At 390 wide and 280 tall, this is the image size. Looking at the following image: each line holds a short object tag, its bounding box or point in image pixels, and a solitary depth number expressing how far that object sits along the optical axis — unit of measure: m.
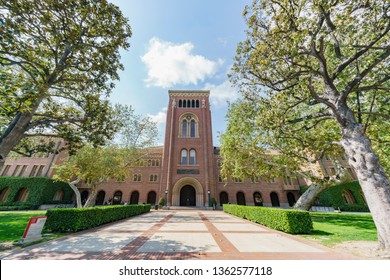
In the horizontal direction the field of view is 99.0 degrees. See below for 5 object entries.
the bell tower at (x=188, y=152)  27.95
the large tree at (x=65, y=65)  5.74
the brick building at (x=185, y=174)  28.31
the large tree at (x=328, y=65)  5.83
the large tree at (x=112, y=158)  15.78
